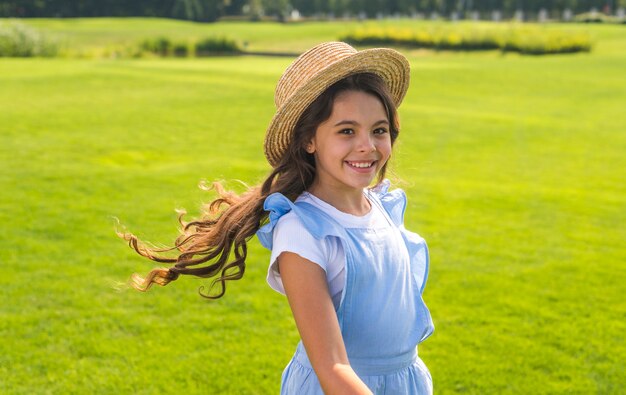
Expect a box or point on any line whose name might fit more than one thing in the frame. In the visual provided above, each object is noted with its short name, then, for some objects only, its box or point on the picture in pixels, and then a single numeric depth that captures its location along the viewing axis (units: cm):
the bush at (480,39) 3262
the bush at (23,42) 2638
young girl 205
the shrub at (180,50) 3369
